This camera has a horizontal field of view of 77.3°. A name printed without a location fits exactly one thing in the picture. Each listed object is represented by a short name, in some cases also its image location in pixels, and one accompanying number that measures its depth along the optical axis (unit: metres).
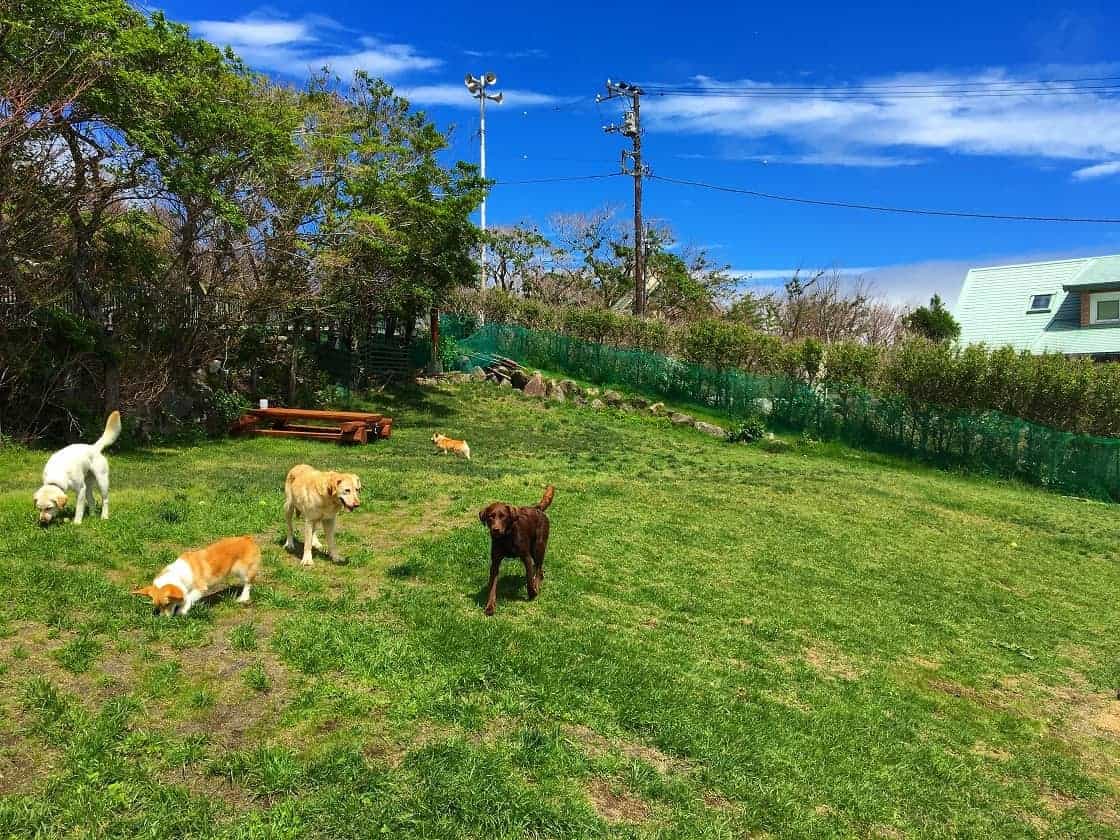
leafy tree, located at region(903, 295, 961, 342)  33.31
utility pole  27.61
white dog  6.38
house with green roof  27.09
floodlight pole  35.69
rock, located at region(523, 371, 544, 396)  23.42
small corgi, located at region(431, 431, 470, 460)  13.84
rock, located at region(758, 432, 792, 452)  19.69
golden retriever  5.98
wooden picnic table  14.12
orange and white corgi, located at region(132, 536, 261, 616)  4.79
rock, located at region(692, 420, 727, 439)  21.41
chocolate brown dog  5.55
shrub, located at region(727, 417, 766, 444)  20.39
